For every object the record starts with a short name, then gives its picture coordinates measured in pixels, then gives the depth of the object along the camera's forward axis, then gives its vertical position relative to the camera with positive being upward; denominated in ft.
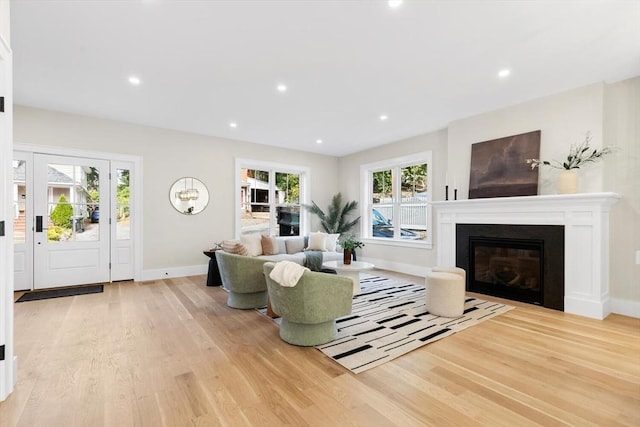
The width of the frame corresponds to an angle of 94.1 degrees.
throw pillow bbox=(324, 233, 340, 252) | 20.13 -1.94
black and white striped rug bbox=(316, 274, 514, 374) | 8.18 -3.84
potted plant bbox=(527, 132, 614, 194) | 11.78 +2.23
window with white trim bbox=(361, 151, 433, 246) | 19.29 +1.00
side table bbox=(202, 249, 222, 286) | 16.10 -3.39
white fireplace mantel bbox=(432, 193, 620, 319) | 11.16 -0.81
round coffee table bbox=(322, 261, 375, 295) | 14.01 -2.59
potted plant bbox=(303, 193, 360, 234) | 23.52 -0.21
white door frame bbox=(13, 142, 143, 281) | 17.03 +0.07
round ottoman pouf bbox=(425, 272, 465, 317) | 11.12 -3.05
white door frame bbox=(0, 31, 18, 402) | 6.22 -0.52
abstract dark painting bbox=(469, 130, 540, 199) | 13.35 +2.28
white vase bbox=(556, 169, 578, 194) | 11.80 +1.32
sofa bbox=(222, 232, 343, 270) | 16.80 -2.12
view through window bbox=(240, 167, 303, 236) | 21.50 +0.90
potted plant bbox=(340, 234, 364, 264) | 14.82 -1.82
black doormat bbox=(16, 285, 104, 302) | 13.58 -3.93
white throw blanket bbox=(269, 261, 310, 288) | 8.09 -1.66
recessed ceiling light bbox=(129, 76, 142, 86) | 11.45 +5.16
